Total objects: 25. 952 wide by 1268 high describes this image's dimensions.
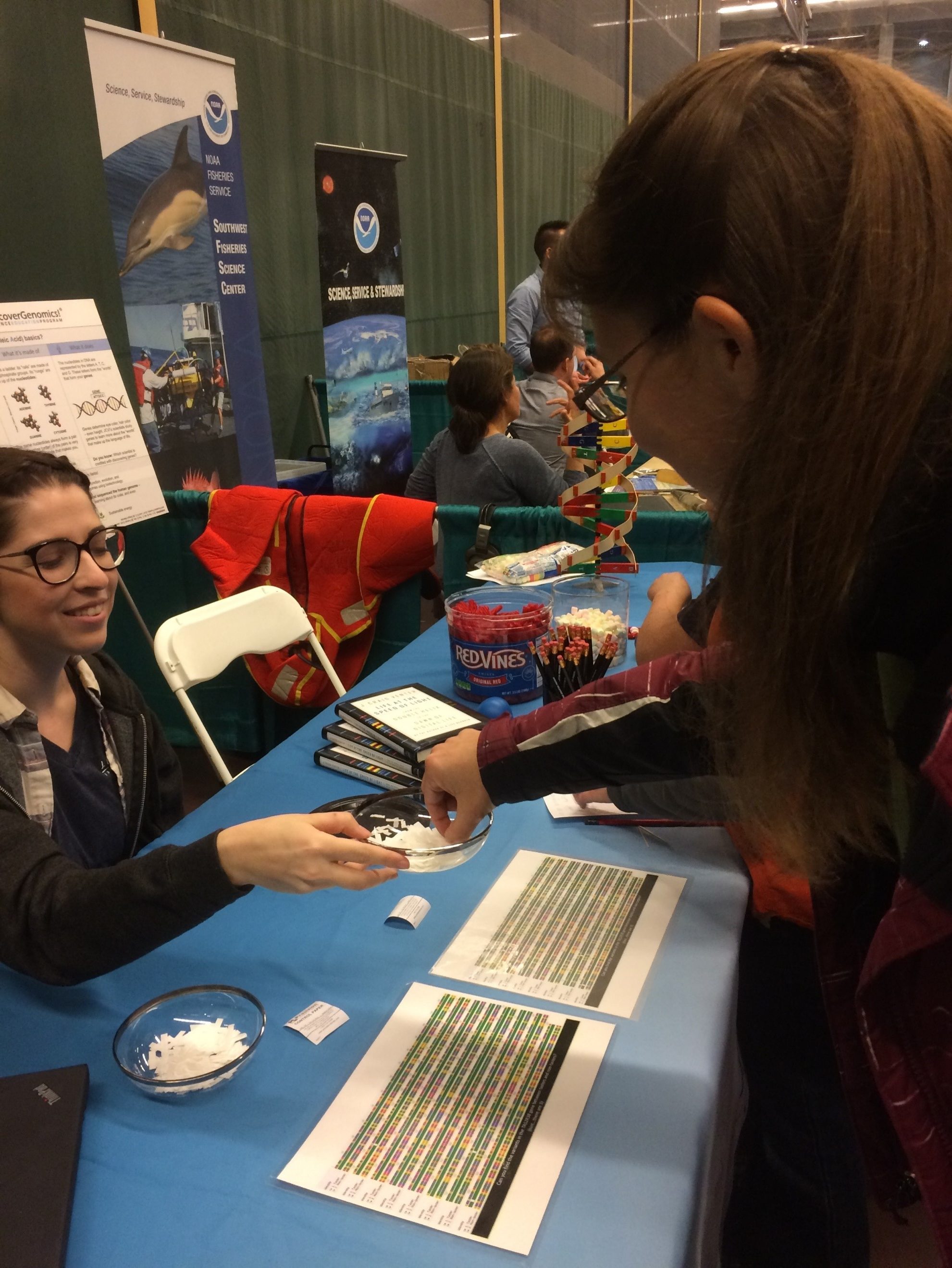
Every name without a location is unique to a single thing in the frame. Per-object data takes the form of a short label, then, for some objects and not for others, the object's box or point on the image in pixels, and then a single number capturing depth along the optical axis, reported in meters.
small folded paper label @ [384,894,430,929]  1.08
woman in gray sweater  3.28
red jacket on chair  2.65
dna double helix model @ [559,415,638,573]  2.12
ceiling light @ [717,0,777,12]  13.98
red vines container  1.64
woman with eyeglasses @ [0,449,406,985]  0.94
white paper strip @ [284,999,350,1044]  0.91
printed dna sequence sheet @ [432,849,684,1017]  0.97
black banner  3.97
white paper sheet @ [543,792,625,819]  1.30
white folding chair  1.82
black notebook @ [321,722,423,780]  1.42
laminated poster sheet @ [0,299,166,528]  2.38
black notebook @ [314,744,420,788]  1.41
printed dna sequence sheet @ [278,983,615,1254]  0.73
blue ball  1.59
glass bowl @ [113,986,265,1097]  0.84
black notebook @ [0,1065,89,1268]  0.69
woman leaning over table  0.61
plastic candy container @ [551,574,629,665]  1.74
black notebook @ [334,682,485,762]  1.45
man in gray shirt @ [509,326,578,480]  4.11
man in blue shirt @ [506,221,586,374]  5.28
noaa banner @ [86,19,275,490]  3.10
